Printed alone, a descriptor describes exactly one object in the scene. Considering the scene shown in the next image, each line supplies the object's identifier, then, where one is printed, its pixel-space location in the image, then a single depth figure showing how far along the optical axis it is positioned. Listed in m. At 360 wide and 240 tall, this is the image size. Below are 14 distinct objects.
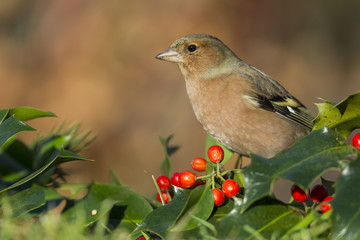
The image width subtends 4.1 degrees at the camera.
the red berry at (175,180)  2.86
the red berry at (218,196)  2.83
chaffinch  3.05
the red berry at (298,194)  2.81
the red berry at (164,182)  2.88
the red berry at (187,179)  2.84
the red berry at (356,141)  2.82
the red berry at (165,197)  2.88
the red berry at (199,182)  2.86
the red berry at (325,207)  2.80
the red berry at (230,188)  2.82
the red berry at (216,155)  2.86
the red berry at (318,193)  2.83
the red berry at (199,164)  2.87
